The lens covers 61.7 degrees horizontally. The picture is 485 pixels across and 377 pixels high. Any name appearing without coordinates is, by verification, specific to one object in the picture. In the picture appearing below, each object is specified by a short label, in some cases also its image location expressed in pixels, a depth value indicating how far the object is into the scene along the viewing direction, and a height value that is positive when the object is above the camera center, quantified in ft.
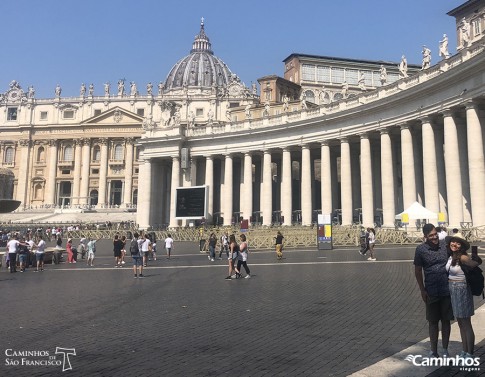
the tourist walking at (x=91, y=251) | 81.10 -2.36
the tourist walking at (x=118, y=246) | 75.31 -1.27
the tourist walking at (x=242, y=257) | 55.82 -2.44
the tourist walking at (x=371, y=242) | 71.10 -0.44
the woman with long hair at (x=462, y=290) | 19.47 -2.41
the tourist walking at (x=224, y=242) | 92.99 -0.62
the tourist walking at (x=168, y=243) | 91.86 -0.84
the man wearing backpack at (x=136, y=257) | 58.70 -2.54
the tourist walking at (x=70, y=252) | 89.10 -2.81
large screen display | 166.46 +15.20
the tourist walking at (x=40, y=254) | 73.36 -2.71
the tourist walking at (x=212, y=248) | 84.07 -1.79
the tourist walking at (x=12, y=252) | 71.05 -2.33
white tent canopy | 93.25 +6.35
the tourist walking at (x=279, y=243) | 76.38 -0.68
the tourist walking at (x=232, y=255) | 55.06 -2.11
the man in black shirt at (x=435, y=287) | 20.53 -2.39
